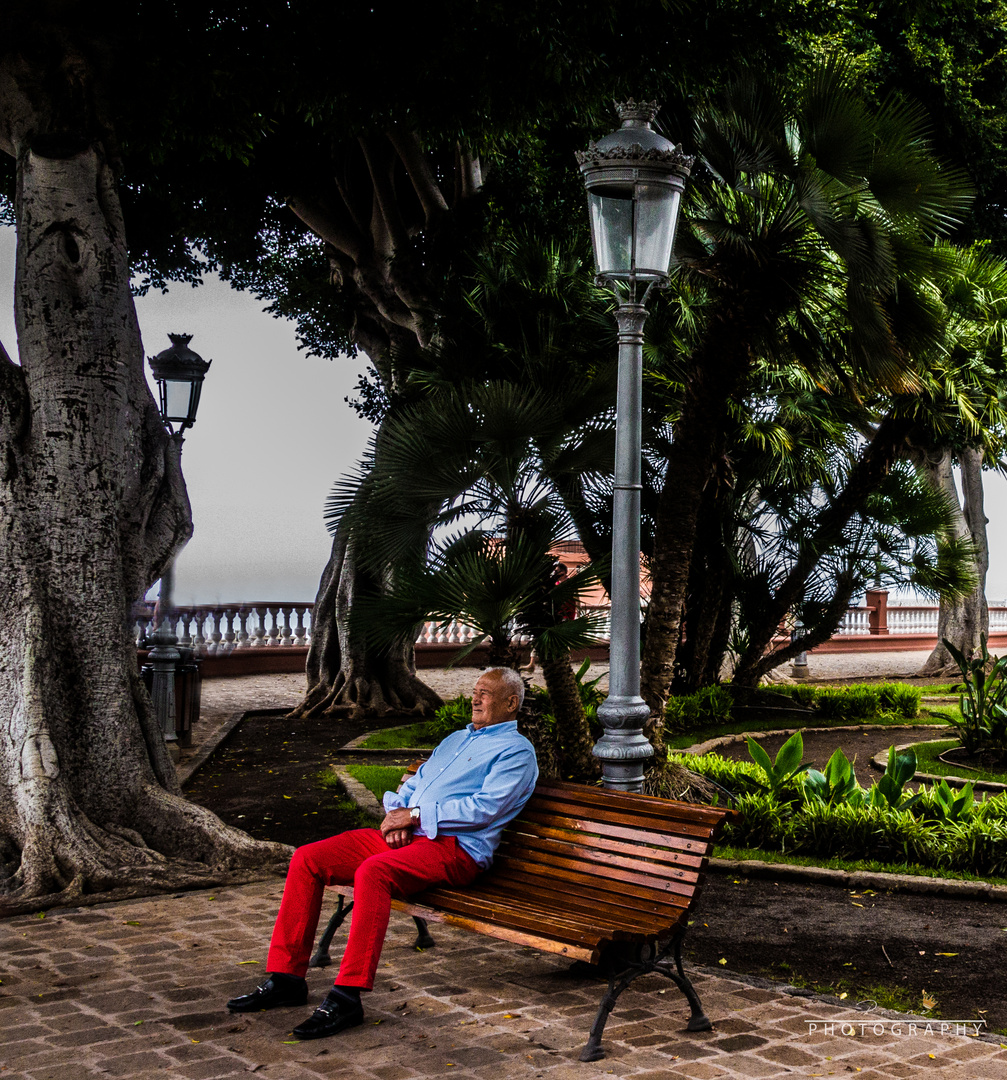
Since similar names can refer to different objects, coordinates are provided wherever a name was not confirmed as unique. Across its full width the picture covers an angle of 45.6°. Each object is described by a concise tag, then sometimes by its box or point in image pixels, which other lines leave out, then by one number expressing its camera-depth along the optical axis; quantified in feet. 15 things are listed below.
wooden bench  14.58
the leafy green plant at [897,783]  26.81
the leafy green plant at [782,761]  28.60
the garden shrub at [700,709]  47.44
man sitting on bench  14.85
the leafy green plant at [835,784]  27.22
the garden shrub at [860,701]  53.52
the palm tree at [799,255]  28.63
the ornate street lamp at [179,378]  40.45
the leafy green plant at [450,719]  43.88
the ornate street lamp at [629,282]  20.27
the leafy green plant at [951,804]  25.95
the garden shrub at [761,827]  26.37
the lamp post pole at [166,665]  40.55
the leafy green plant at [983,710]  39.78
